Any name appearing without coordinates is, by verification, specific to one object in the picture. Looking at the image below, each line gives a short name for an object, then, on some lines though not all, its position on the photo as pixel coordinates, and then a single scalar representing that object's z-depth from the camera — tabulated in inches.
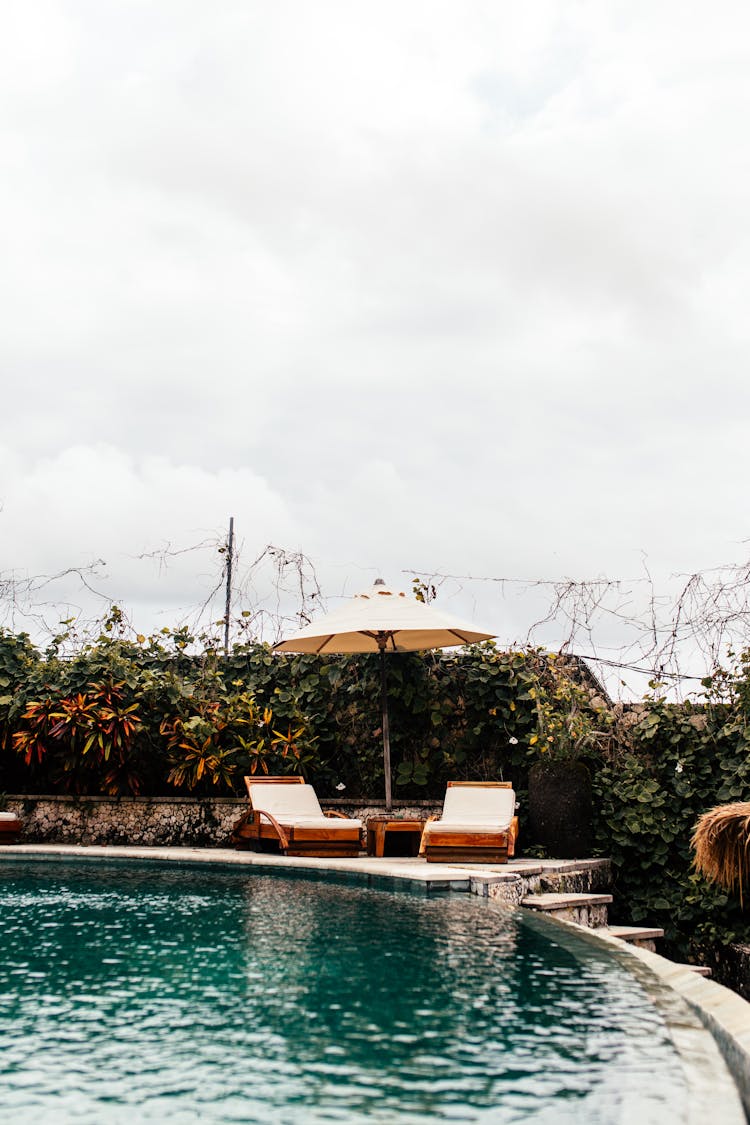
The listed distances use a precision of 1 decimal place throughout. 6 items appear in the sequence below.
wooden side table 347.3
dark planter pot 343.9
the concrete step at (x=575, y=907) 264.8
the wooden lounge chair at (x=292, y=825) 340.8
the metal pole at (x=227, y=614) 439.6
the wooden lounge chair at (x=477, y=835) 316.2
